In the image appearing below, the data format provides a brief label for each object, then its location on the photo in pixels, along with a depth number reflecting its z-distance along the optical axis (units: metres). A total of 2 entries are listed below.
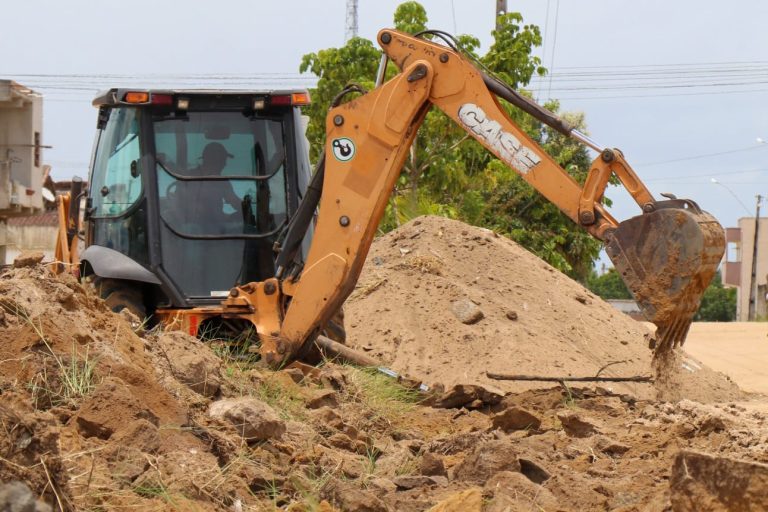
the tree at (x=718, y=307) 109.32
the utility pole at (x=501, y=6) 47.36
